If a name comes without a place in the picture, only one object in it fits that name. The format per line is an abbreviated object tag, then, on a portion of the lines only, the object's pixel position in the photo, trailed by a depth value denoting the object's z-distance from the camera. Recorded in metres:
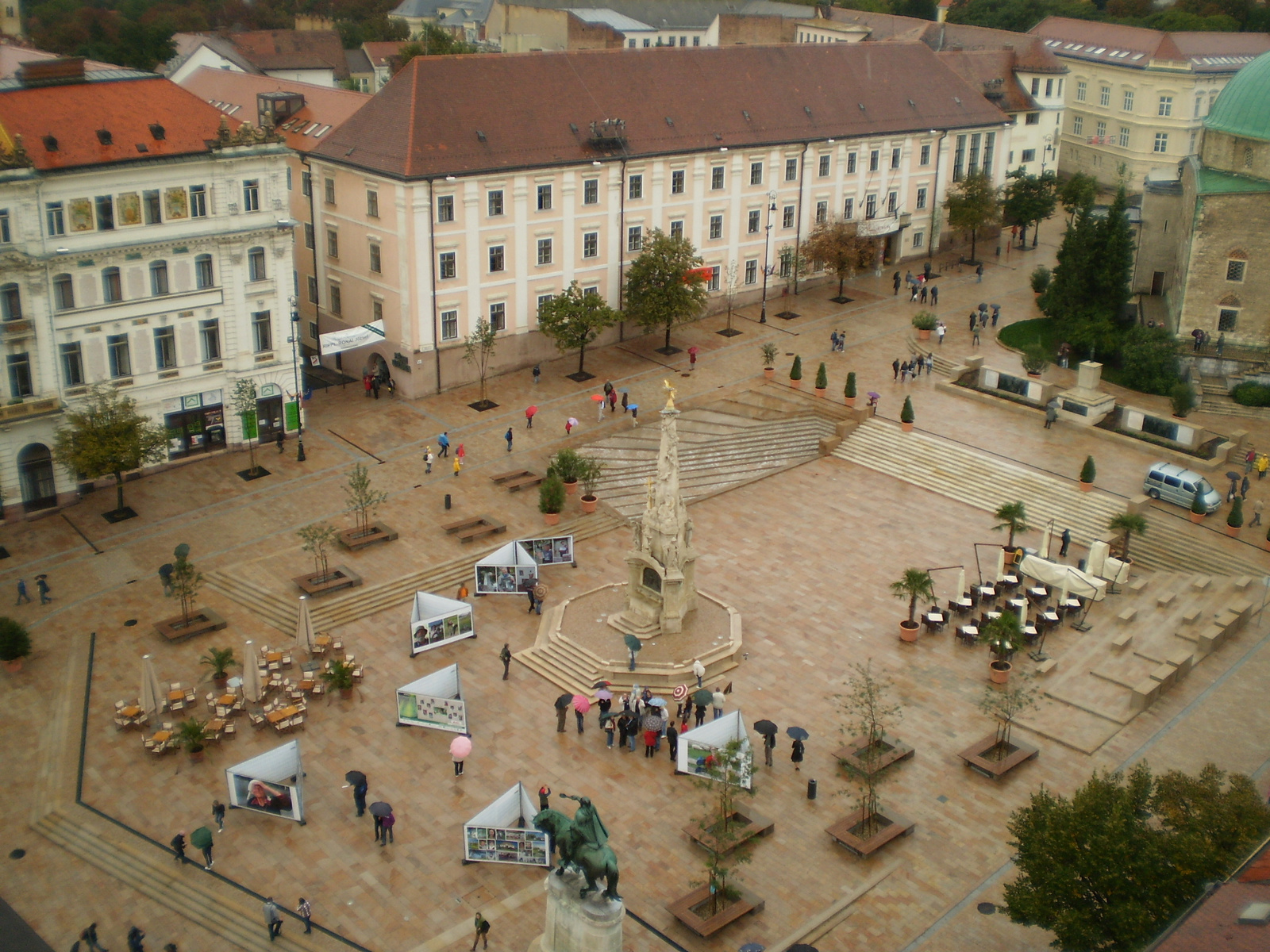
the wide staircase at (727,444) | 60.62
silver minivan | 56.94
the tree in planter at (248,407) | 59.75
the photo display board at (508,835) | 36.50
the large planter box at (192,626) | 47.41
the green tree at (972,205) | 86.44
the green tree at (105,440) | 53.28
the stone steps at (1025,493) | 54.81
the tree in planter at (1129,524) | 52.16
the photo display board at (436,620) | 46.97
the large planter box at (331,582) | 50.06
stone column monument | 46.53
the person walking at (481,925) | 33.31
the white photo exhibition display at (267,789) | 38.31
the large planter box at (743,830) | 37.44
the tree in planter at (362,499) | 53.38
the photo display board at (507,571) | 50.81
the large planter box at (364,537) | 53.41
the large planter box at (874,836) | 37.31
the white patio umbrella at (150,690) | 42.31
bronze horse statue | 29.53
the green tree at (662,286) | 71.06
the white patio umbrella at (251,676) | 43.06
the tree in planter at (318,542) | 50.19
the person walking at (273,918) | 34.22
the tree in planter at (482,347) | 66.75
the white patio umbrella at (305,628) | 46.03
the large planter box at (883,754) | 40.81
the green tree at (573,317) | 68.06
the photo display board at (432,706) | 42.53
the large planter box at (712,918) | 34.25
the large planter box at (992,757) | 40.75
